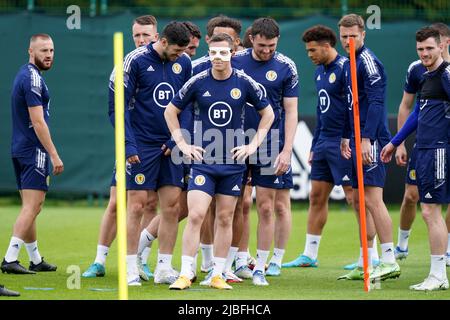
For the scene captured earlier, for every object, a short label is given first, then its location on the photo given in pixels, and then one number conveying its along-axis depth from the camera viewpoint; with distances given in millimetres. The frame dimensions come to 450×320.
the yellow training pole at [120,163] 13641
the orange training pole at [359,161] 17844
